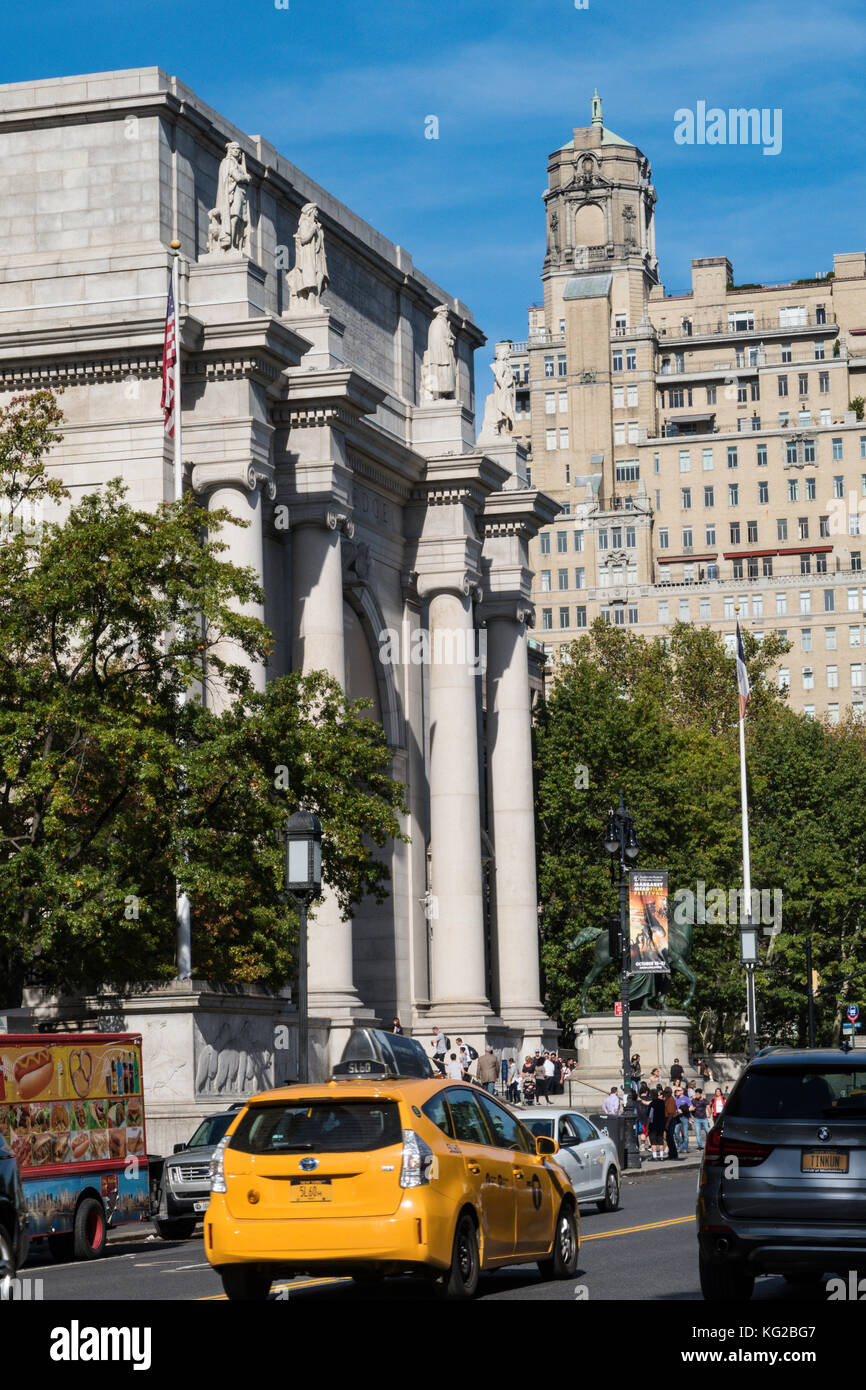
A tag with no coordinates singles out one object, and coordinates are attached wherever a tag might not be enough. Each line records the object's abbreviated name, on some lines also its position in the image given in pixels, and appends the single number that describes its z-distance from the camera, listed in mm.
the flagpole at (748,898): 58000
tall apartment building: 148875
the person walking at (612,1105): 47344
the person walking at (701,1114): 54047
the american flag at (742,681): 60094
